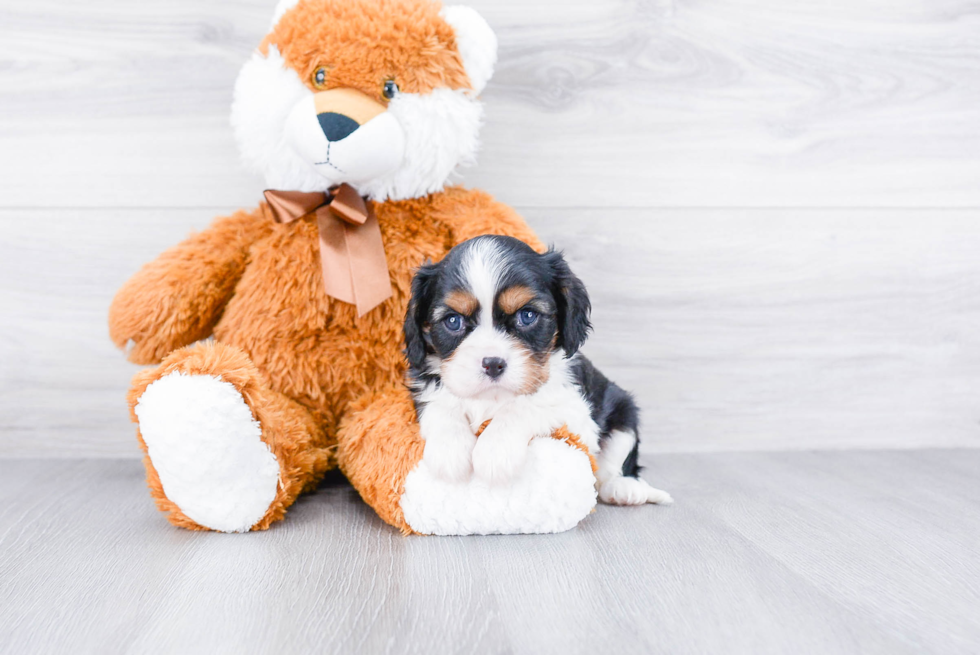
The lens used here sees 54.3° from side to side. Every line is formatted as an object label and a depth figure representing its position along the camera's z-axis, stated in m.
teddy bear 0.58
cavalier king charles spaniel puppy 0.56
